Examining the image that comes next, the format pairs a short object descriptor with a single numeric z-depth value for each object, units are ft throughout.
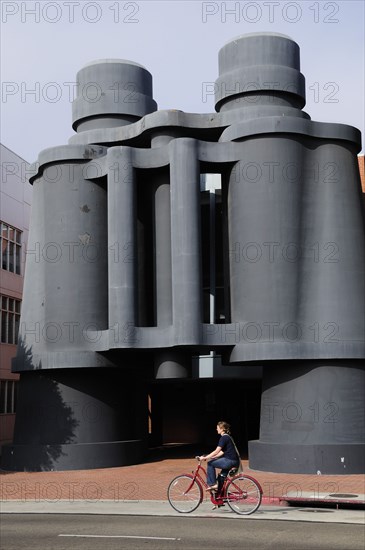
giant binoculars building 91.35
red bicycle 53.47
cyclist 54.85
